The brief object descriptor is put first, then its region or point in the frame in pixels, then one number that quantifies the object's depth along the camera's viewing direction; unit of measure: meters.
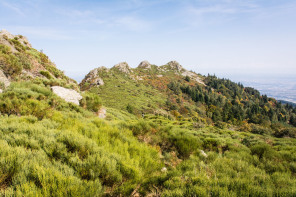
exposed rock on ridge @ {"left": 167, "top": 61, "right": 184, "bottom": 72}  165.62
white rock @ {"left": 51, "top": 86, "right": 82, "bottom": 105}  10.88
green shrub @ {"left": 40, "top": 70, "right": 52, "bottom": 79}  14.15
